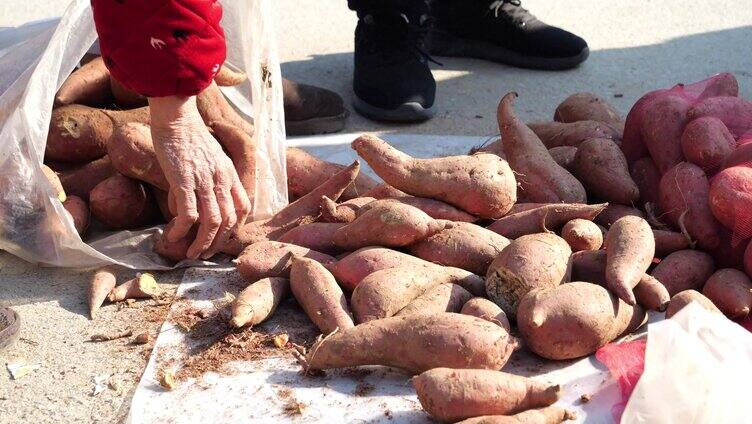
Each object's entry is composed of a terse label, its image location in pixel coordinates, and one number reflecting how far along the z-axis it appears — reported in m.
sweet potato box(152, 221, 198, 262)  2.12
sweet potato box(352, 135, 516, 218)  2.07
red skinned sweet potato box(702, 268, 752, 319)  1.80
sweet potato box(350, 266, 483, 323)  1.79
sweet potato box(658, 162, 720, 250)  1.99
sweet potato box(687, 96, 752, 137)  2.18
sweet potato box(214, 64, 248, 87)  2.48
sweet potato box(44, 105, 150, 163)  2.32
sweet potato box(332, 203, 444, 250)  1.96
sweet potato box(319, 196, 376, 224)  2.15
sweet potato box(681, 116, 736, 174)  2.06
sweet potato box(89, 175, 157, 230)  2.24
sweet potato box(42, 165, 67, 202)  2.10
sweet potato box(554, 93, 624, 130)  2.61
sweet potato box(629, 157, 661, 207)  2.22
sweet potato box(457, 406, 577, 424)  1.47
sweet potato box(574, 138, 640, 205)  2.17
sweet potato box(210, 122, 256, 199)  2.25
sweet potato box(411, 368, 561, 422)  1.52
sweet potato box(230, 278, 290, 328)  1.82
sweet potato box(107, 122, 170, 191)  2.17
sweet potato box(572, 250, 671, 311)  1.81
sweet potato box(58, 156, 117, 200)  2.34
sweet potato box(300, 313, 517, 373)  1.62
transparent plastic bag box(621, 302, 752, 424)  1.42
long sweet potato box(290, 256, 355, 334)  1.80
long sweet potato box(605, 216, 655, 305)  1.77
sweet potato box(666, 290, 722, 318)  1.72
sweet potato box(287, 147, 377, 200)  2.41
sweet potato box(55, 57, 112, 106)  2.44
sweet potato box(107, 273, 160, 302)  2.03
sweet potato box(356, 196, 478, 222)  2.08
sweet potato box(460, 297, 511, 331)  1.73
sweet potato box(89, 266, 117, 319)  1.98
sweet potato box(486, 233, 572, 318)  1.79
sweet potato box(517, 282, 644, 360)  1.69
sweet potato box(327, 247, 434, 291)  1.92
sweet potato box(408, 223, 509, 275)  1.96
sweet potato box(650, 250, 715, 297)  1.92
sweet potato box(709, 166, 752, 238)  1.88
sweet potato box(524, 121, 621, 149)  2.43
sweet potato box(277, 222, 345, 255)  2.11
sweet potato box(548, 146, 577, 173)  2.32
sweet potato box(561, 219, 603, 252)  1.97
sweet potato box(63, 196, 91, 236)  2.23
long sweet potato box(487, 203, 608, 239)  2.04
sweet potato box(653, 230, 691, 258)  2.01
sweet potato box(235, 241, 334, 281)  2.00
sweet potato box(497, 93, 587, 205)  2.17
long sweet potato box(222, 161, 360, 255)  2.19
